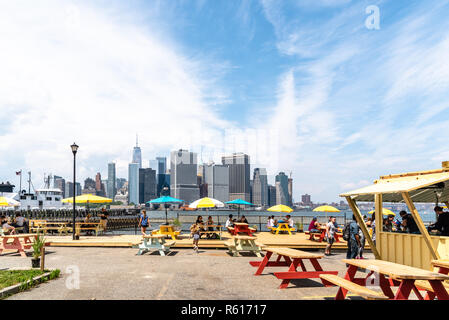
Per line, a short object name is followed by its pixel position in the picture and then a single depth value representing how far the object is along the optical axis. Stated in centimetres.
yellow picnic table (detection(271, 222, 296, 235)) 2198
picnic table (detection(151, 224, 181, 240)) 1778
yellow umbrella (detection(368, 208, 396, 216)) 2089
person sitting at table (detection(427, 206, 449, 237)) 841
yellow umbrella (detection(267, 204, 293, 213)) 2344
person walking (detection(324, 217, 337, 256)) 1416
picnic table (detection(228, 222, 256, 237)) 1807
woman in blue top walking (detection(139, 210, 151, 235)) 1895
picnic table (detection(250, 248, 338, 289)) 814
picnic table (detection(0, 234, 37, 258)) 1338
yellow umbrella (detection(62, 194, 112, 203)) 2089
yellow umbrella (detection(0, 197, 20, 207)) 2240
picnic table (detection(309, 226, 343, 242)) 1741
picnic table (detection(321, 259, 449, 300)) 540
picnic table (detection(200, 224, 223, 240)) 1821
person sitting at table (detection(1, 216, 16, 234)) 1651
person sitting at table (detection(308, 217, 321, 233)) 1817
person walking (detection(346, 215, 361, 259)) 1095
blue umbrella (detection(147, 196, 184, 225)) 2064
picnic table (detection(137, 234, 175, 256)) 1403
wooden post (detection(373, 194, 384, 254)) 1035
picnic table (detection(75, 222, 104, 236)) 1917
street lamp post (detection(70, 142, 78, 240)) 1866
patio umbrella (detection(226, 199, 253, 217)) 2351
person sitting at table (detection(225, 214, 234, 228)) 2095
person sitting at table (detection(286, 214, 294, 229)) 2264
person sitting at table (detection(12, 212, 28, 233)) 1805
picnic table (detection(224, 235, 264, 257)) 1348
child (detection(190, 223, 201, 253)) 1486
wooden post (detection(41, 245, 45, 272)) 937
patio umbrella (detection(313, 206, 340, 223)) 2247
